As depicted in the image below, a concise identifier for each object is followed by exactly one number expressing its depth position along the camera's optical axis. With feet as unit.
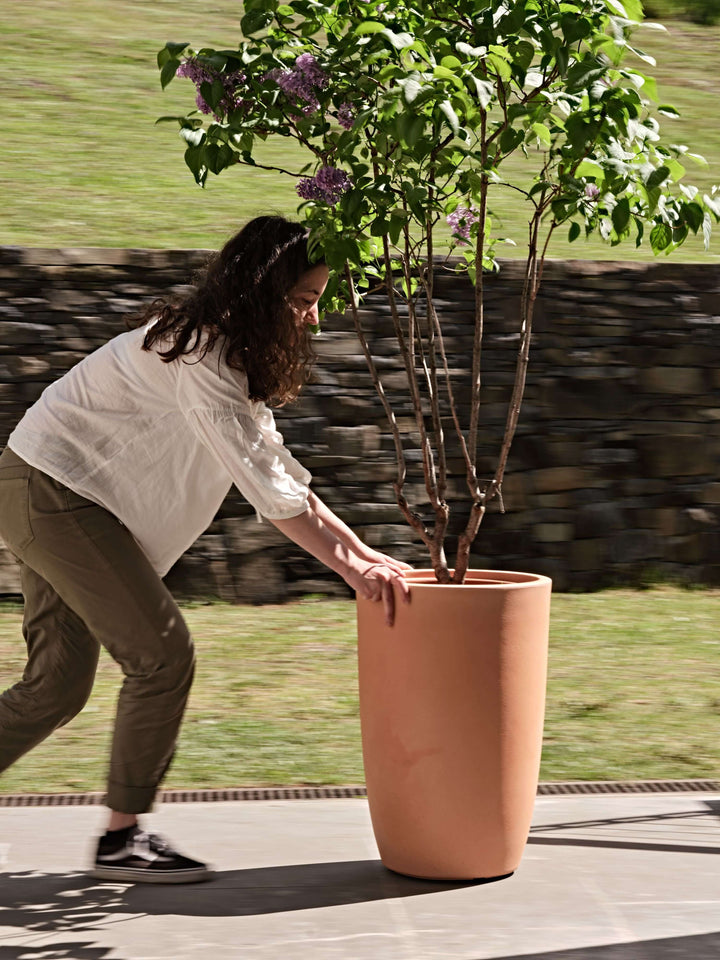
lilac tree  20.80
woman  22.04
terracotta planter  23.06
